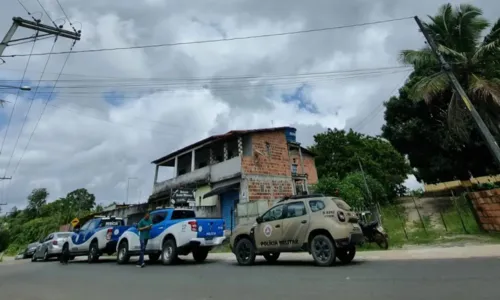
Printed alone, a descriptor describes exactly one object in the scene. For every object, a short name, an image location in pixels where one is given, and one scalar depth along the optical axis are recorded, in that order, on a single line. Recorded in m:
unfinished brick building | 21.62
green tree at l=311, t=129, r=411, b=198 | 33.71
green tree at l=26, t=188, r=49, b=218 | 61.16
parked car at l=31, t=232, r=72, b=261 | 20.02
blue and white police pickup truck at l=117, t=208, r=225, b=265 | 11.37
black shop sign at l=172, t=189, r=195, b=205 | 20.81
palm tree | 14.86
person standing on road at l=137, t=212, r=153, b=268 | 12.06
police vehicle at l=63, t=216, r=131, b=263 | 14.92
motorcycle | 11.77
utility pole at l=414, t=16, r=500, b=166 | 11.55
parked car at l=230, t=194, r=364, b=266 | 8.55
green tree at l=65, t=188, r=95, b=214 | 61.41
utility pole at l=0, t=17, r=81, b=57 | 10.47
